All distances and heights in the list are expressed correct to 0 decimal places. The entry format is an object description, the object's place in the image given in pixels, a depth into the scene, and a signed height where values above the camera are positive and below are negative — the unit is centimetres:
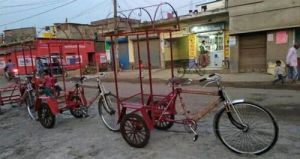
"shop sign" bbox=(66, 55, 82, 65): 1986 +33
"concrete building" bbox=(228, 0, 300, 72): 1117 +134
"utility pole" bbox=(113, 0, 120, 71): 1579 +416
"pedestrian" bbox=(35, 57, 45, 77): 958 -9
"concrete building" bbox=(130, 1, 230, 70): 1434 +138
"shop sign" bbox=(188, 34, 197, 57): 1563 +98
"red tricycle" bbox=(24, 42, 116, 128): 495 -92
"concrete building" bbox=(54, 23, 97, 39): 2933 +442
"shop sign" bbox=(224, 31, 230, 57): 1415 +80
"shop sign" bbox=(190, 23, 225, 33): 1428 +206
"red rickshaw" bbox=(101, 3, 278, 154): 339 -102
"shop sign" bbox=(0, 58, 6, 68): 2552 +37
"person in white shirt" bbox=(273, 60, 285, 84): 905 -74
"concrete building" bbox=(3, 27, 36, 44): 2957 +461
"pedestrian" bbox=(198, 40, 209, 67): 1494 +15
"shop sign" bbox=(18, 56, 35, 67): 2035 +42
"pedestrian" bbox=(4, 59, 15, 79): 1870 -27
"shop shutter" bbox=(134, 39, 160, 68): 1785 +67
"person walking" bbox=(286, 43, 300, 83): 936 -32
